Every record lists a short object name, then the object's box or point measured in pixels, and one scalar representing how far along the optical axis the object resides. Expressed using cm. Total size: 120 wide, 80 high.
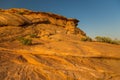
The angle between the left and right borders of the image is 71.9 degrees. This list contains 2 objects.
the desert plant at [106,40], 758
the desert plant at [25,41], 541
